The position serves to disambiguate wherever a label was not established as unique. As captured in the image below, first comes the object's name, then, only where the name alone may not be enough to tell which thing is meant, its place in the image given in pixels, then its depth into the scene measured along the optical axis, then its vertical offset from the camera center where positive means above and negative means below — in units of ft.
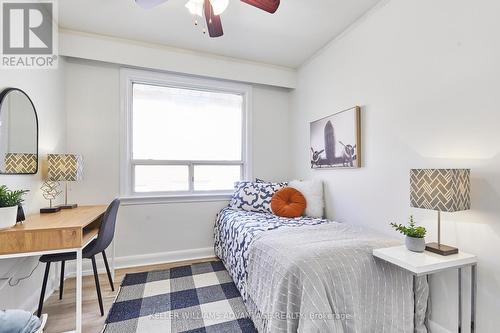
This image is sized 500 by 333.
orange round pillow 8.28 -1.38
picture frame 7.18 +0.90
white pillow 8.49 -1.13
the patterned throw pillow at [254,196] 9.04 -1.23
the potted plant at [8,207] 4.23 -0.80
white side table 3.96 -1.72
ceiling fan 4.95 +3.55
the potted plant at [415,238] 4.53 -1.44
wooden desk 4.26 -1.43
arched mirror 5.09 +0.76
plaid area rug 5.38 -3.78
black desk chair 5.61 -2.16
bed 4.07 -2.34
